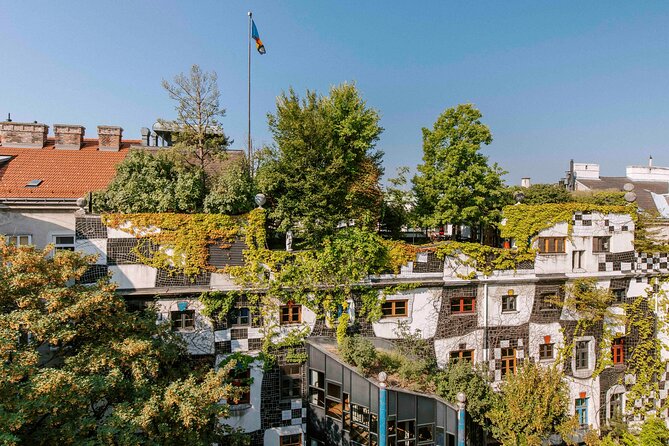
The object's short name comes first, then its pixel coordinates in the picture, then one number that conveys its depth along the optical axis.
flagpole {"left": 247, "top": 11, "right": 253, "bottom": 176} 17.62
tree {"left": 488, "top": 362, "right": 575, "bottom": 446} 13.44
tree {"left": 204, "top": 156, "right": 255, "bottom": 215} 13.55
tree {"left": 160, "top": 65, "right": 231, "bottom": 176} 14.95
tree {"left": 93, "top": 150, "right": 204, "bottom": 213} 13.19
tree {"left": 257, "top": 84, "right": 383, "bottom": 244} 14.09
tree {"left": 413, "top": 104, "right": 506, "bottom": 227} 16.56
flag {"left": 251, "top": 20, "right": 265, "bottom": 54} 18.81
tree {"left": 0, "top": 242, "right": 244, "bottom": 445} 8.32
